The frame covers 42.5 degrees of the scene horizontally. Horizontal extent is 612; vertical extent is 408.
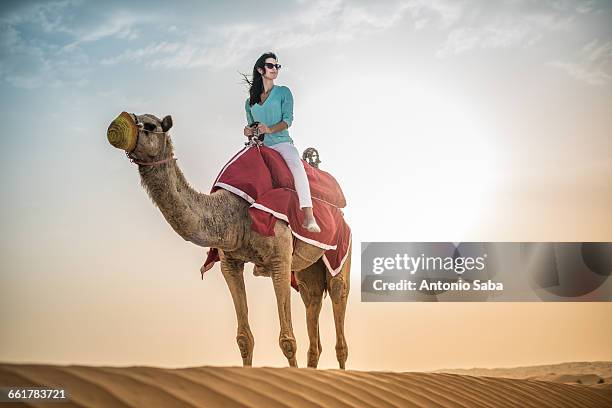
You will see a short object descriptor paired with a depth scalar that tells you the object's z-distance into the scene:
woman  5.29
